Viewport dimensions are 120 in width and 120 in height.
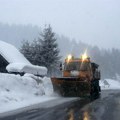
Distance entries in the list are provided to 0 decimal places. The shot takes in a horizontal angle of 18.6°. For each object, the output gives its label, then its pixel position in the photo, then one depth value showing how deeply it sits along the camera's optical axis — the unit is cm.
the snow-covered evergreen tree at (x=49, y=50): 5154
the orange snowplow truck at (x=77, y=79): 2645
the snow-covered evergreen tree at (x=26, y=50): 5362
